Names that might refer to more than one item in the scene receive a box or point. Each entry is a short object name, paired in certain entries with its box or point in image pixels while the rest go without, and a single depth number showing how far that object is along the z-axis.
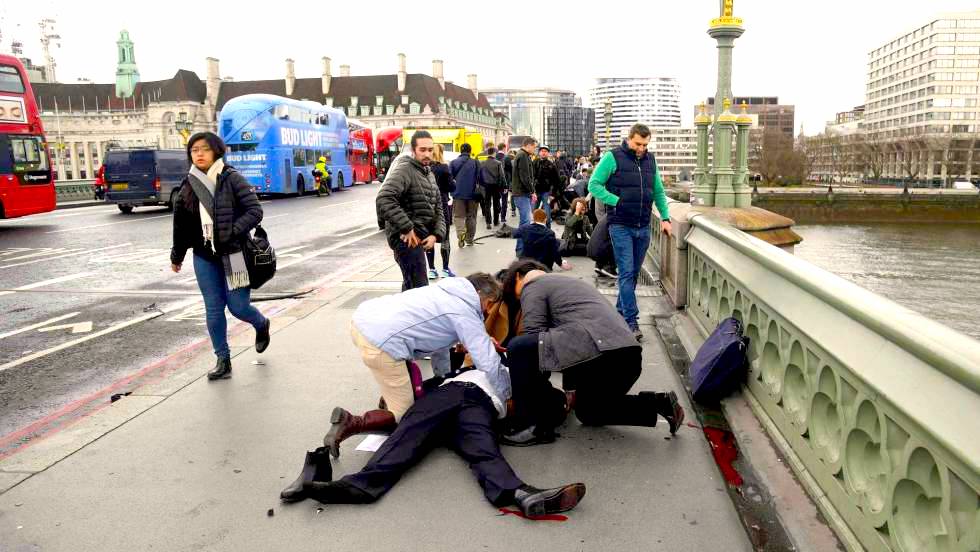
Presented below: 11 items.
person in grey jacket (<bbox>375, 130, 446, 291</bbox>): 6.53
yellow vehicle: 39.28
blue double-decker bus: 28.48
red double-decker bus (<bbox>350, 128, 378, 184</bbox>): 43.80
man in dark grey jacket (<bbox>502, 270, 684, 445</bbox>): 4.02
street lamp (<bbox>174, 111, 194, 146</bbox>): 38.46
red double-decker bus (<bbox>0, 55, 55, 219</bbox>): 17.91
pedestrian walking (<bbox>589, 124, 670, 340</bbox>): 6.68
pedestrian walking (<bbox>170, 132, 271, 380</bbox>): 5.51
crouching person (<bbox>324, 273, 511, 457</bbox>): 4.05
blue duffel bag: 4.57
